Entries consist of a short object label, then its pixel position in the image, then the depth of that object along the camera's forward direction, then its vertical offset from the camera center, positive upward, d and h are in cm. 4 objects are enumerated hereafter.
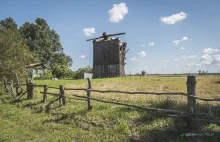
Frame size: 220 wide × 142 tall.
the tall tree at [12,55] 1703 +197
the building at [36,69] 4427 +139
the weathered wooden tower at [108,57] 3366 +299
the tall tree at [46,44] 4762 +802
